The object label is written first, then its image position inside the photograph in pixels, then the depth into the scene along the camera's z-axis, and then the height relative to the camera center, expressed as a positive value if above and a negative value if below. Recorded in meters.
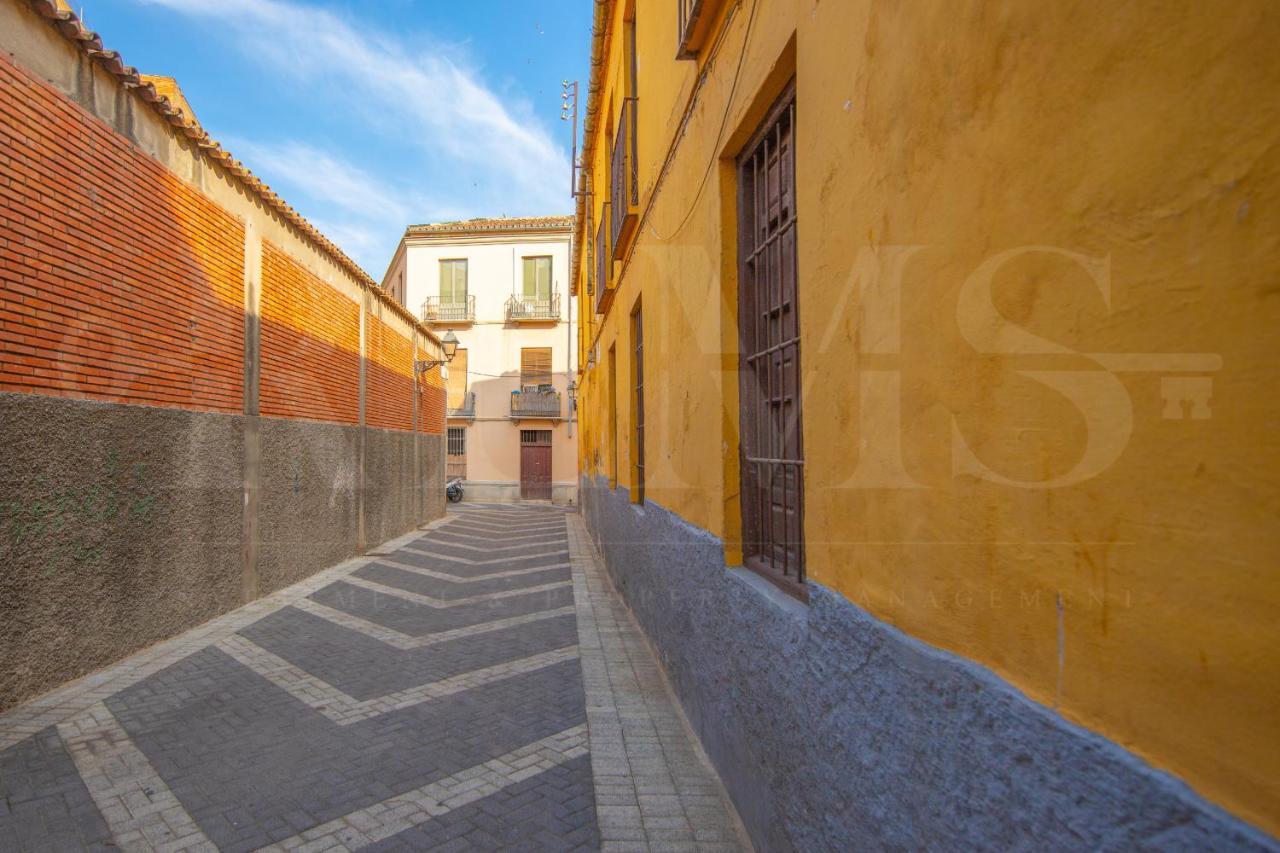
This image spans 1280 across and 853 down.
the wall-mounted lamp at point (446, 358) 15.22 +2.10
